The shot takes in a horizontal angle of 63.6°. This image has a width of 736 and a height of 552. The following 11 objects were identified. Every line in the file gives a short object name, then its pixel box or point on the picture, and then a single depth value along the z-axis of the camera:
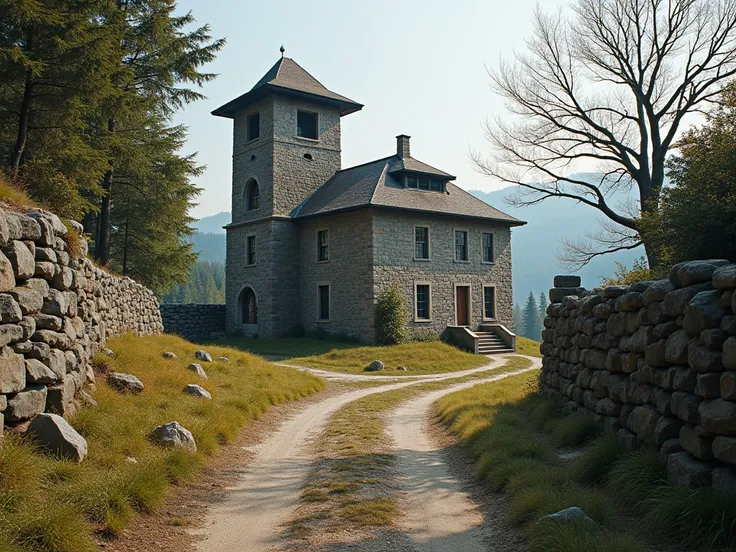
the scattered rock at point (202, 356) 14.45
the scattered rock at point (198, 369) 12.37
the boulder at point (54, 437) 5.84
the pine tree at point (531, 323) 104.27
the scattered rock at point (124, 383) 9.09
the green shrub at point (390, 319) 25.56
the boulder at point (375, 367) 21.07
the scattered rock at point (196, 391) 10.39
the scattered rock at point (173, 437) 7.46
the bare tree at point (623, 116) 22.44
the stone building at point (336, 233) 26.77
